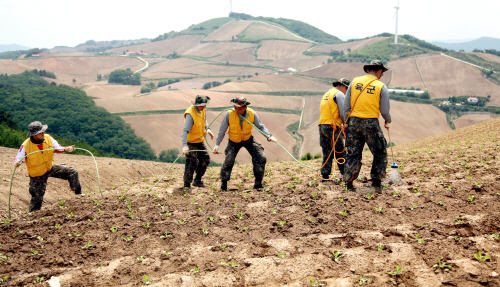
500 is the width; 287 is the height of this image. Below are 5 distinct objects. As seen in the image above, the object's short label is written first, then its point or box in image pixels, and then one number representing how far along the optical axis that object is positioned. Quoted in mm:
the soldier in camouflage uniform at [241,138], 8430
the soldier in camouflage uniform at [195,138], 8812
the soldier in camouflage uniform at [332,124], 8328
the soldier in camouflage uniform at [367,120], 7078
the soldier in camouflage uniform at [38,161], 7527
